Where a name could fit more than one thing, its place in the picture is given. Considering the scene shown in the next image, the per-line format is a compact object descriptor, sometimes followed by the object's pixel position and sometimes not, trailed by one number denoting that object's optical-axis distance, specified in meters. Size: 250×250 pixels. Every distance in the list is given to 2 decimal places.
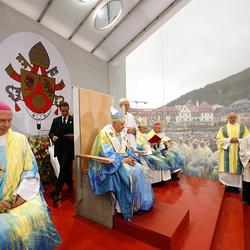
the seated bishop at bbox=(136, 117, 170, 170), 3.58
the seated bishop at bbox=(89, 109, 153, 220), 2.20
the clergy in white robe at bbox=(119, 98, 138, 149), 3.24
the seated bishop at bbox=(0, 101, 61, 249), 1.25
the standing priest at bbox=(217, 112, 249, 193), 3.62
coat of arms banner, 3.29
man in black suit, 3.05
